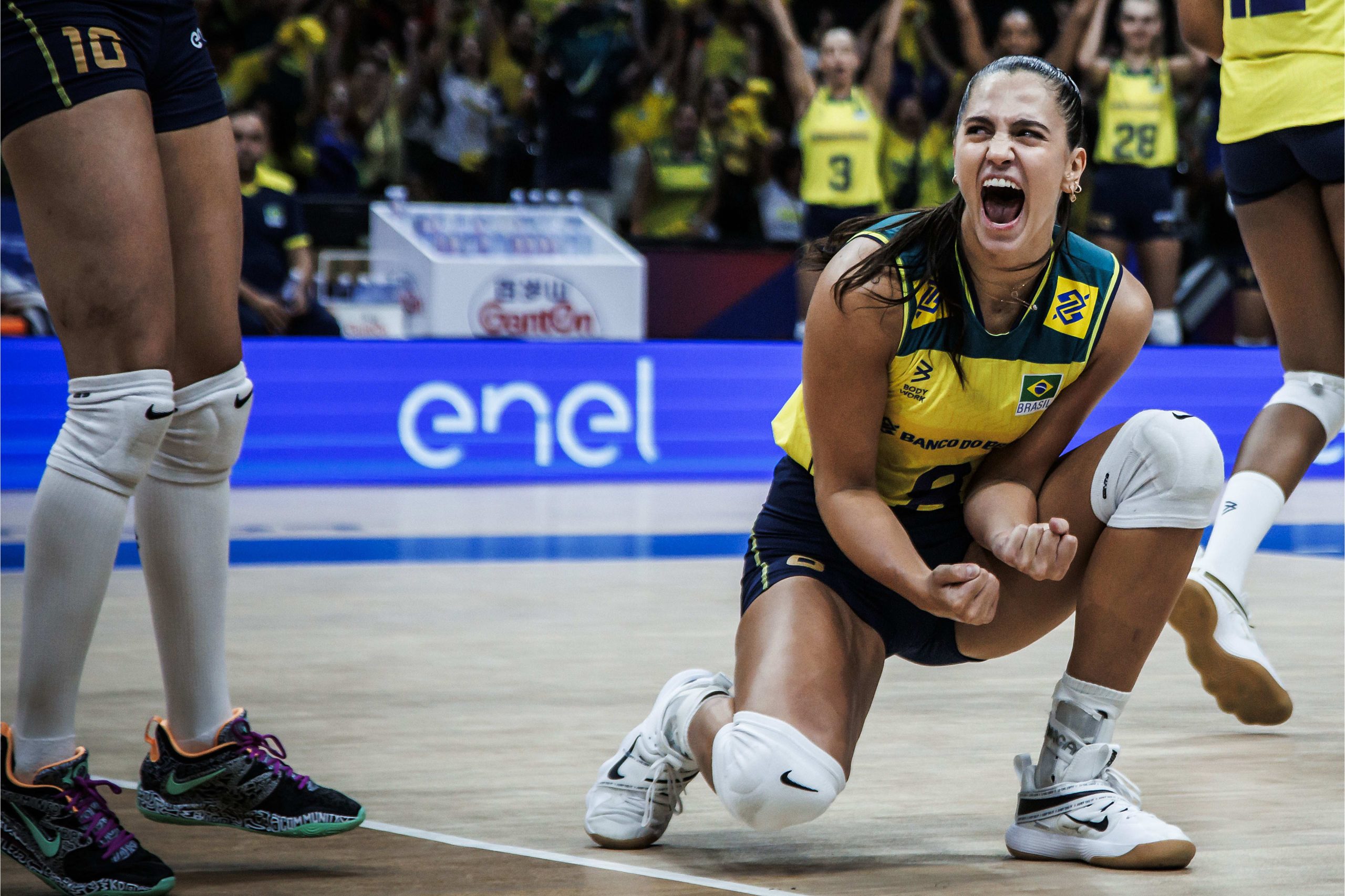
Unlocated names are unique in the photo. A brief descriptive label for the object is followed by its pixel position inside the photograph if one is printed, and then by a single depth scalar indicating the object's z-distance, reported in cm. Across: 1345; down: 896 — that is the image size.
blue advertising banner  1334
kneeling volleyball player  424
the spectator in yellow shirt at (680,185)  1898
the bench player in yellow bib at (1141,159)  1717
